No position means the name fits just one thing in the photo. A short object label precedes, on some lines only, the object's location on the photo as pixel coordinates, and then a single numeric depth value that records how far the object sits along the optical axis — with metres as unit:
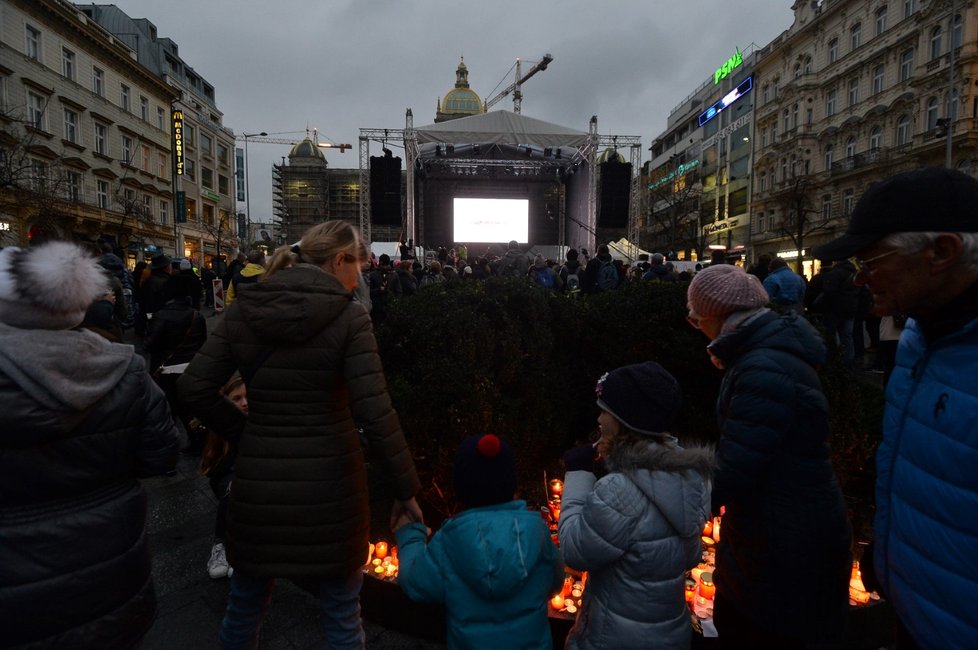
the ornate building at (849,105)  28.02
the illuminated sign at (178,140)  40.62
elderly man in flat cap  1.13
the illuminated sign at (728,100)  46.00
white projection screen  20.03
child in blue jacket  1.56
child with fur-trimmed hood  1.62
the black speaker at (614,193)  18.11
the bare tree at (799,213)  28.64
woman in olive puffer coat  1.88
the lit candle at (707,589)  2.74
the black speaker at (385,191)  17.70
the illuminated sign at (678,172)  58.24
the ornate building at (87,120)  26.39
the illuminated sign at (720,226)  48.21
